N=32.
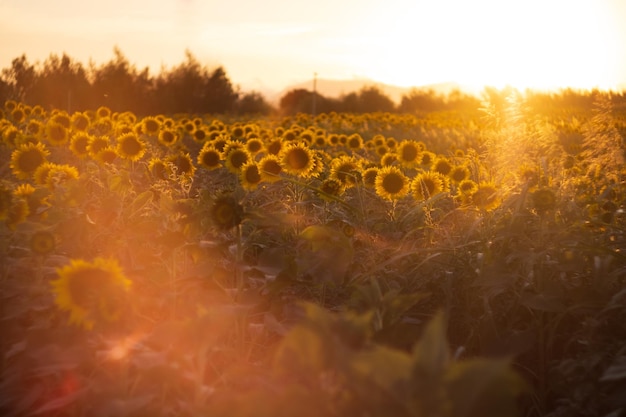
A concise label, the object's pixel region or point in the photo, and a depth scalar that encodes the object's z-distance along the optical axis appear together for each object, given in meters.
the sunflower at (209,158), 4.52
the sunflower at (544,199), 2.36
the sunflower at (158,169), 3.65
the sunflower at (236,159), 4.00
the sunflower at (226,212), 1.85
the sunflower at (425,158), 5.46
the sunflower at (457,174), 4.09
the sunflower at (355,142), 7.73
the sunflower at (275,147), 4.81
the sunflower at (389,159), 5.36
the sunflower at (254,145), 5.39
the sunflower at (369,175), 3.96
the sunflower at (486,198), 2.94
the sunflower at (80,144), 4.99
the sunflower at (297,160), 3.94
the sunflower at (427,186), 3.69
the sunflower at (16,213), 2.16
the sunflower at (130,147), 4.79
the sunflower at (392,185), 3.62
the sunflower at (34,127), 6.01
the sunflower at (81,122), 6.34
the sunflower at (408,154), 5.43
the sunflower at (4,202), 2.08
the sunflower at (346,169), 3.69
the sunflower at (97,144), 4.66
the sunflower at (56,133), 5.73
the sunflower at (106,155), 4.40
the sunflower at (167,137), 6.86
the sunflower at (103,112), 9.03
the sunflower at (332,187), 2.97
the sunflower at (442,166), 4.52
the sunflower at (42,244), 1.93
